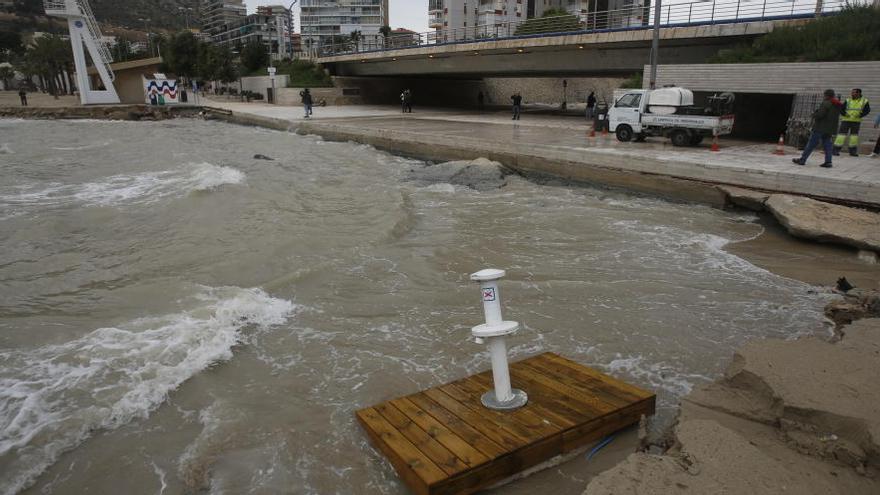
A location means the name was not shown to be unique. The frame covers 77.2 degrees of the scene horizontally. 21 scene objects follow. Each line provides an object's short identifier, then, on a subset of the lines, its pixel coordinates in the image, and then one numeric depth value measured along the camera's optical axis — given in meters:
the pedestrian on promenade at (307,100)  34.53
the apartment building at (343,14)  173.25
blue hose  4.24
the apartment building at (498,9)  89.27
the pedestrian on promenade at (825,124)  11.97
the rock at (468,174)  16.03
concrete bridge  23.19
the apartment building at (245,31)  162.62
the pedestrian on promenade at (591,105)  28.67
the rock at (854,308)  6.51
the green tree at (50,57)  68.75
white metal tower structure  43.22
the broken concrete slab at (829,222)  9.56
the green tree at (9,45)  98.24
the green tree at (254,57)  65.94
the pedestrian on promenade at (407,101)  37.84
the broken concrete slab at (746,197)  12.05
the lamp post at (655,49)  19.42
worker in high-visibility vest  13.86
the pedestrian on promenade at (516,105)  30.97
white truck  16.77
